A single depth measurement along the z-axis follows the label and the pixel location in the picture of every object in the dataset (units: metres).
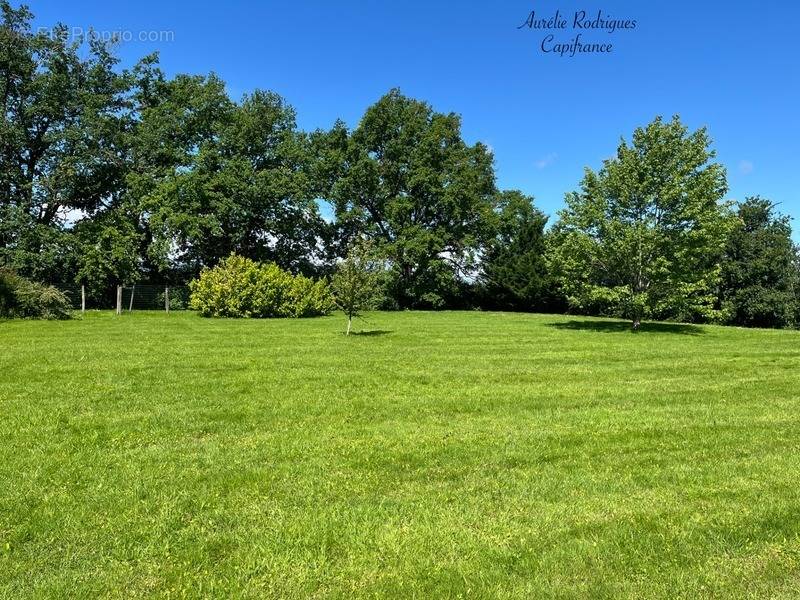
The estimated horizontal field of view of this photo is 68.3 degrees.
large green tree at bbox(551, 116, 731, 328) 19.05
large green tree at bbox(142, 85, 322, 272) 30.61
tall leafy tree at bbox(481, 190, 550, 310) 37.00
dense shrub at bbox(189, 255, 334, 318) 24.83
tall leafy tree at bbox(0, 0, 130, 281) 27.70
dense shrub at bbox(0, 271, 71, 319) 19.59
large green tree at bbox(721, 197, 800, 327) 36.56
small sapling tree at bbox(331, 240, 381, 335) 16.89
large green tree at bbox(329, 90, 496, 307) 36.12
